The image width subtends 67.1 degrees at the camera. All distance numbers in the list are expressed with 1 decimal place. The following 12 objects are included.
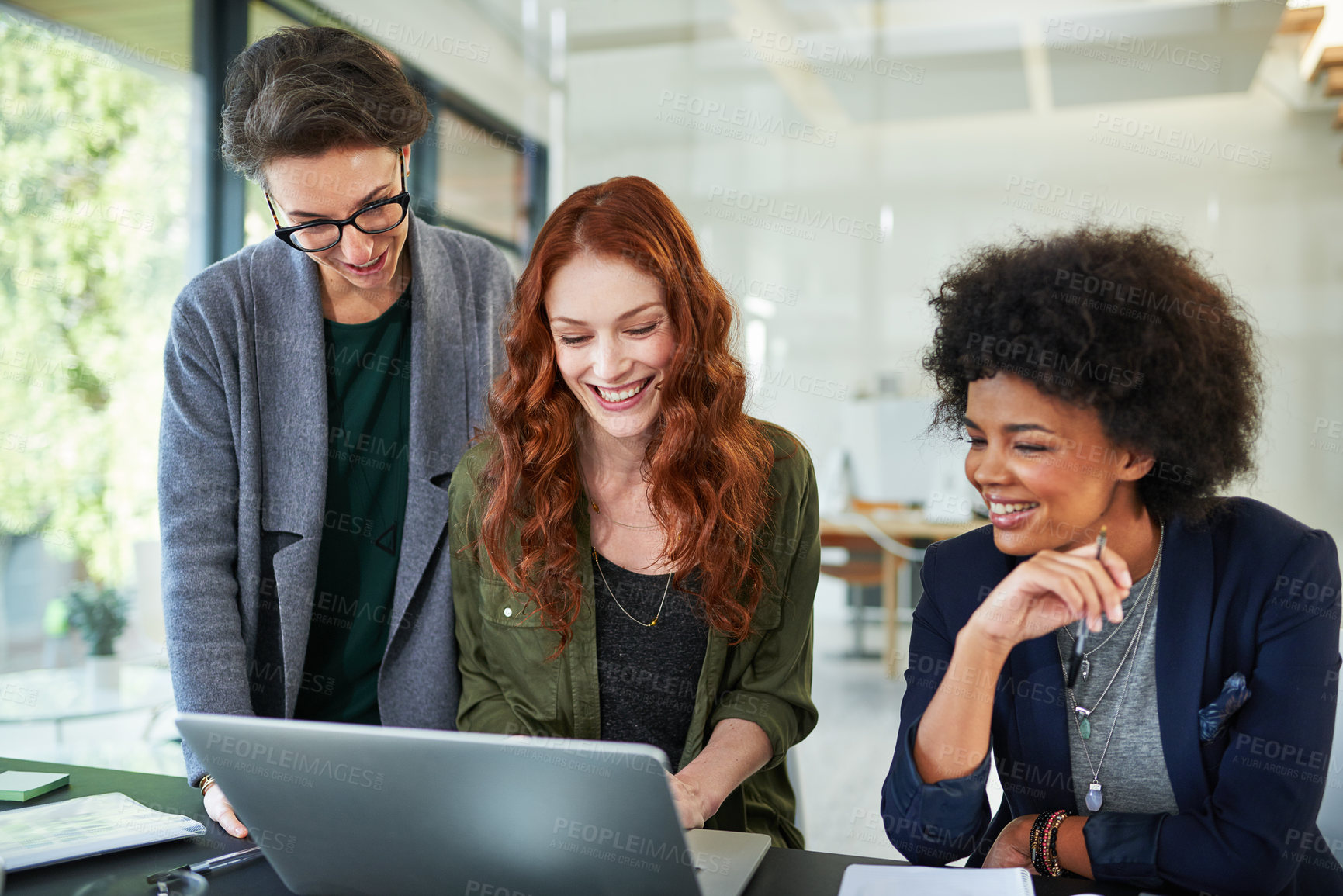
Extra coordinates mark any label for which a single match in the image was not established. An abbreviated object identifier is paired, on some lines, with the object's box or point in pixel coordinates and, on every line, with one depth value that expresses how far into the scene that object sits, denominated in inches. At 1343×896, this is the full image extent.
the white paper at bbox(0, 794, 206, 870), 44.5
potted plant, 145.1
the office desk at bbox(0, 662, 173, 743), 126.3
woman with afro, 44.8
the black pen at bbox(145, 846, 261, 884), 42.9
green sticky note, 52.8
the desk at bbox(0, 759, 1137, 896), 42.2
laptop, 34.2
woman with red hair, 57.1
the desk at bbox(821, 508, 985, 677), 207.0
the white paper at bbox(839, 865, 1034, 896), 39.6
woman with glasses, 58.3
